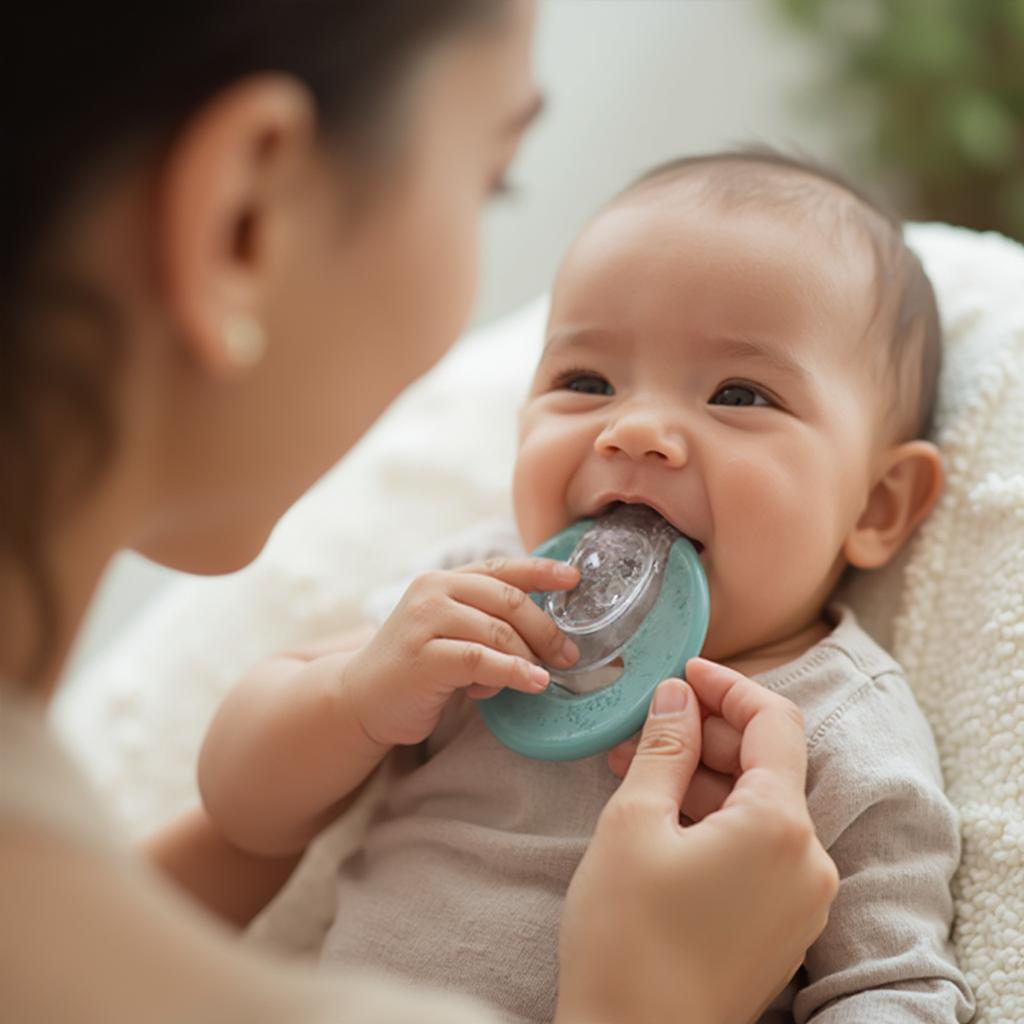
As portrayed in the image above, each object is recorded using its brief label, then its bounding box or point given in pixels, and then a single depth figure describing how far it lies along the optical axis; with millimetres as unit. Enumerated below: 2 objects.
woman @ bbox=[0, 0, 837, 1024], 588
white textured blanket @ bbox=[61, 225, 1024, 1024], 764
